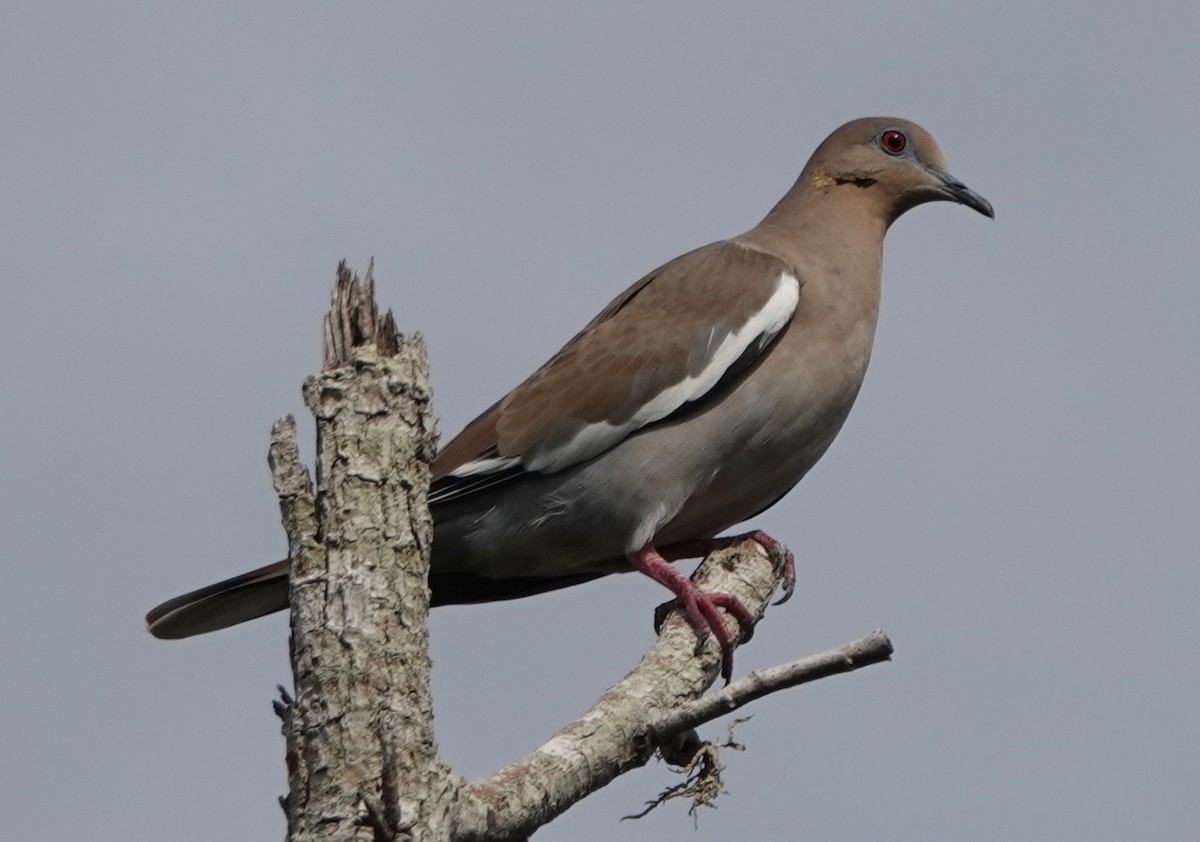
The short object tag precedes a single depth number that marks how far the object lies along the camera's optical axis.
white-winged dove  10.55
